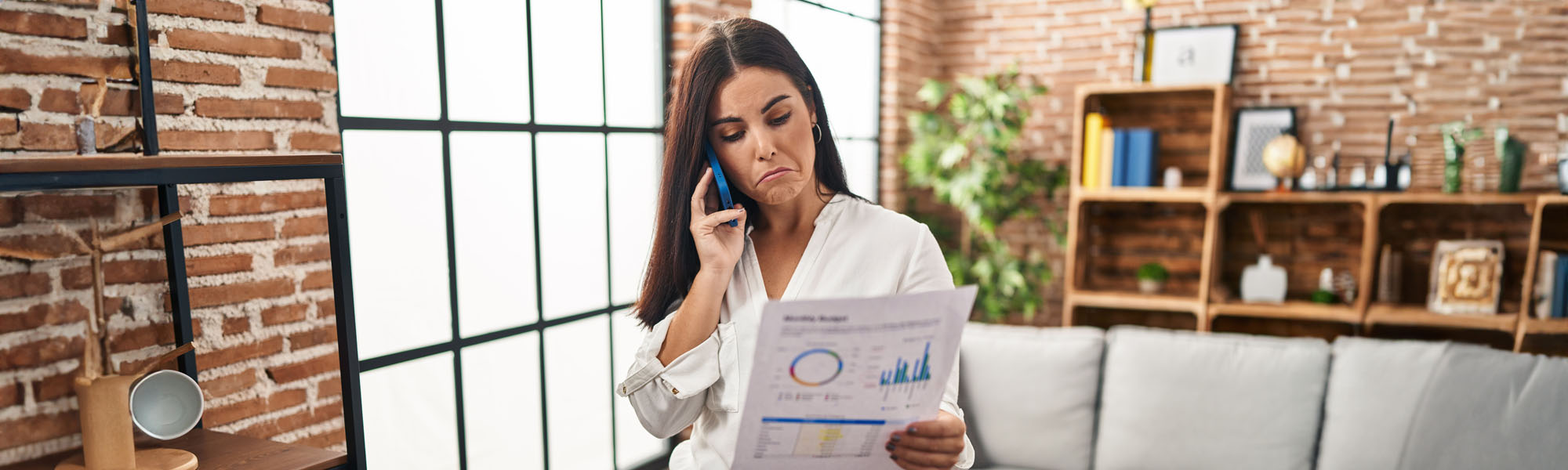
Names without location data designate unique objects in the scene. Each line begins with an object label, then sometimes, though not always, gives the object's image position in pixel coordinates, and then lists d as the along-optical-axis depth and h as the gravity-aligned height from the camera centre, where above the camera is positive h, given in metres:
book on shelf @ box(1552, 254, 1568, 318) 3.04 -0.55
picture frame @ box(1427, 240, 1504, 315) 3.21 -0.53
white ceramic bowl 1.25 -0.40
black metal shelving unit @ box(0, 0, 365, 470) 1.02 -0.06
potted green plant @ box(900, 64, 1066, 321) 3.86 -0.18
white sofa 2.11 -0.71
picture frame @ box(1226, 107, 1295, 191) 3.71 -0.02
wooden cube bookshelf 3.34 -0.41
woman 1.17 -0.15
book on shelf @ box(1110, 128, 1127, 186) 3.78 -0.12
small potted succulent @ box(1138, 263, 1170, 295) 3.88 -0.63
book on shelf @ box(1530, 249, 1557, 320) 3.08 -0.52
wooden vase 1.18 -0.40
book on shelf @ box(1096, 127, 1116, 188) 3.79 -0.07
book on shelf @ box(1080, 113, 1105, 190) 3.82 -0.05
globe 3.51 -0.08
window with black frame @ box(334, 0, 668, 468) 2.01 -0.23
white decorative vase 3.64 -0.62
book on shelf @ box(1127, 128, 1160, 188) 3.76 -0.07
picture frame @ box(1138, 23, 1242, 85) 3.79 +0.37
